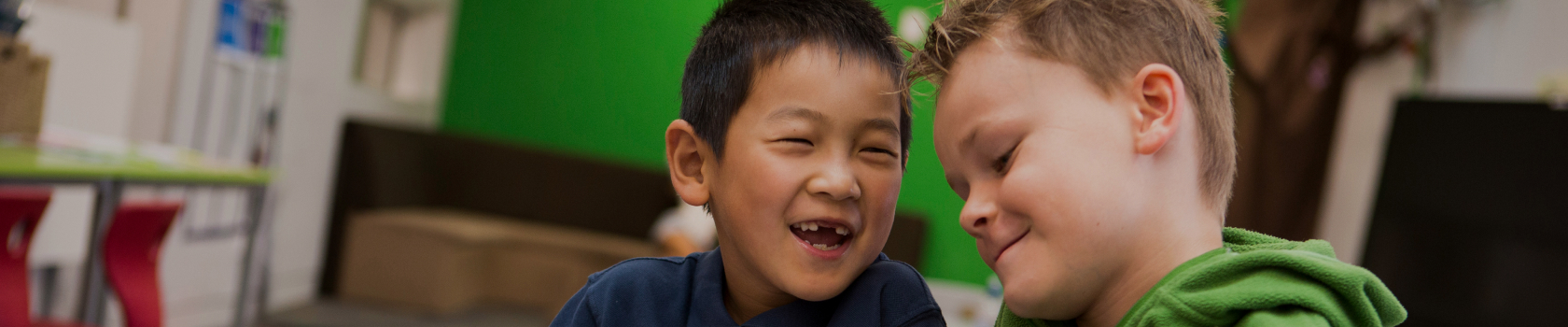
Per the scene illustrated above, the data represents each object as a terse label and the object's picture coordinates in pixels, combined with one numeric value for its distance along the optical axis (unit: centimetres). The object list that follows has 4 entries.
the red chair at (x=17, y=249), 168
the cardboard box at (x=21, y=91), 216
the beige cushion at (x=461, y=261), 433
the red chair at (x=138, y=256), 219
